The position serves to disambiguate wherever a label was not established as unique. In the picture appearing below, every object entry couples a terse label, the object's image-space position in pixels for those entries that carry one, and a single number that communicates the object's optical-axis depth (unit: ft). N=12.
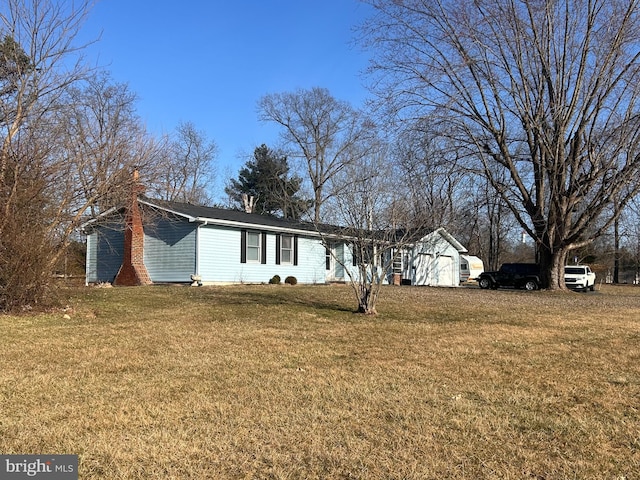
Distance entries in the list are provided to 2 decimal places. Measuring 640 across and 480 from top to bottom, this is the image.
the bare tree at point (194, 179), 130.56
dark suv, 93.76
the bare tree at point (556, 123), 61.11
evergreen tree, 145.48
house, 65.92
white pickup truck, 98.48
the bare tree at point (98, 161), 41.98
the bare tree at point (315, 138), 145.07
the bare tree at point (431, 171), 51.08
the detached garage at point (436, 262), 101.86
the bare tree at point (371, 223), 38.47
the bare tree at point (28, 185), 33.19
